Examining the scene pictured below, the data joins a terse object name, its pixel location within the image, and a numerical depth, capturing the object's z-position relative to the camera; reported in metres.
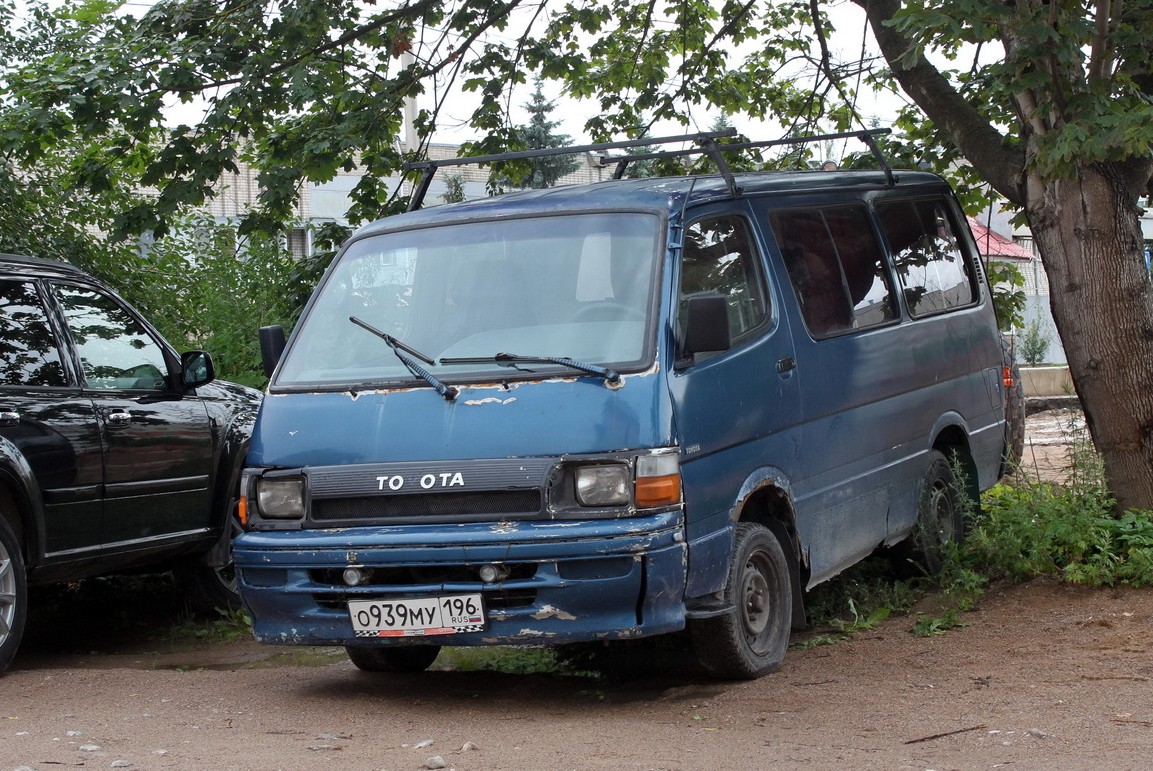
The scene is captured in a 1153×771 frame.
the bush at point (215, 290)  12.05
